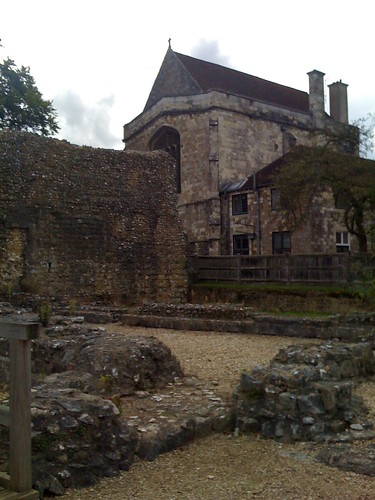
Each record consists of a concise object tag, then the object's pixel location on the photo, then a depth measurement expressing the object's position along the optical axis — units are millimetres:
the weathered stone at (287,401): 5504
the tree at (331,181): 19141
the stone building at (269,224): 26281
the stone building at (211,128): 31938
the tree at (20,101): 31047
